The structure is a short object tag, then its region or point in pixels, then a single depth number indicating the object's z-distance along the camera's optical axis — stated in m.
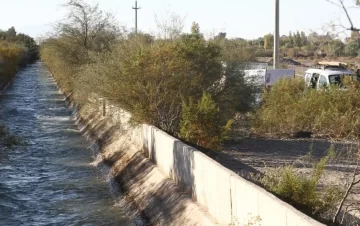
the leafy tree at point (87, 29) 48.25
